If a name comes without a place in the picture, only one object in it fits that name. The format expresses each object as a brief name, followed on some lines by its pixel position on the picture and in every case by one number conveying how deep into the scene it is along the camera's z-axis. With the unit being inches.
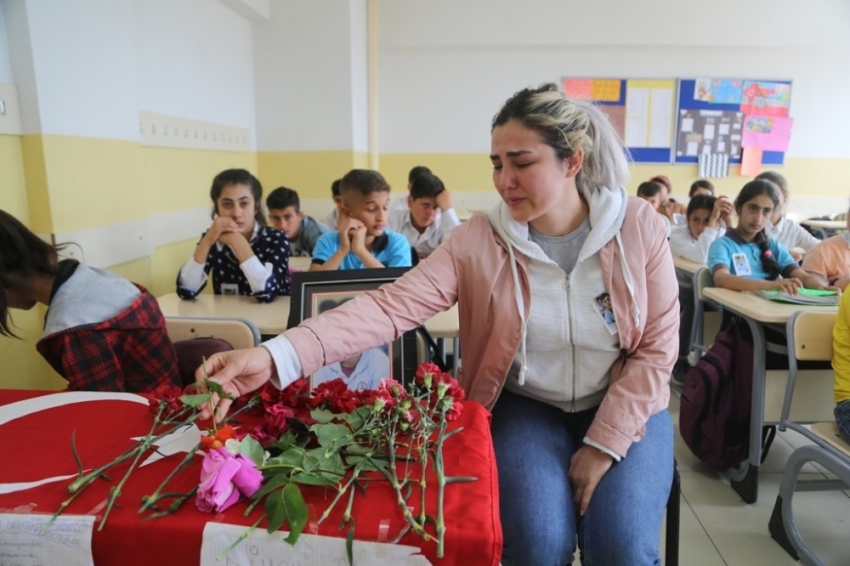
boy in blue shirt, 94.3
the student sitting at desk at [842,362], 67.6
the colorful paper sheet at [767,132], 229.5
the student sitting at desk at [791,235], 146.5
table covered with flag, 27.3
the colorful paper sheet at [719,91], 226.1
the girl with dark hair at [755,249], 110.6
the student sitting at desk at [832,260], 110.0
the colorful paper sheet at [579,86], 225.3
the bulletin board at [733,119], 226.7
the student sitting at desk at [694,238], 137.3
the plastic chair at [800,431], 68.3
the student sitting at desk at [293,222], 142.3
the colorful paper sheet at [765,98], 227.1
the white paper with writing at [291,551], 26.9
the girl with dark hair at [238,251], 98.1
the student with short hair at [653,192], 189.3
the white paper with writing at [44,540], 27.6
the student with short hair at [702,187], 191.9
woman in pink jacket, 48.7
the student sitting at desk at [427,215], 143.8
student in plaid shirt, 56.2
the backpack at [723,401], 90.8
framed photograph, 63.7
